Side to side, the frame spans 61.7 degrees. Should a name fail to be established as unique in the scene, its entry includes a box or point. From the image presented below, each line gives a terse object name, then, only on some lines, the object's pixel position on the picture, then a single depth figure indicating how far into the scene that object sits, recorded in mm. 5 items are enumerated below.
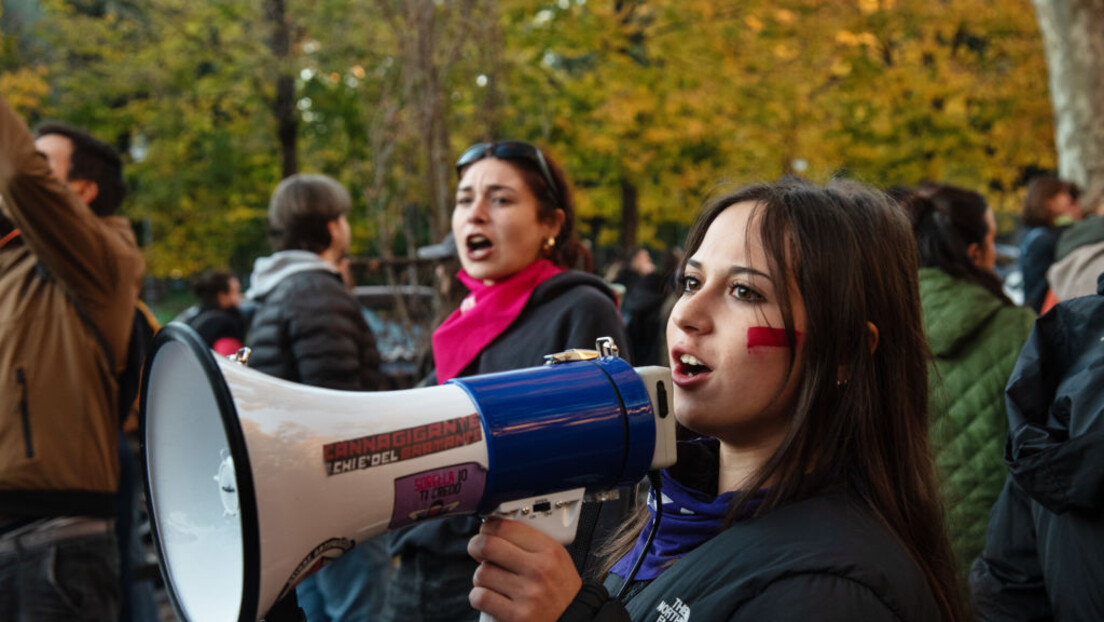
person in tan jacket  2781
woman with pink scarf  2643
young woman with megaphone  1333
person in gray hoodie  3645
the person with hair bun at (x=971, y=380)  3213
